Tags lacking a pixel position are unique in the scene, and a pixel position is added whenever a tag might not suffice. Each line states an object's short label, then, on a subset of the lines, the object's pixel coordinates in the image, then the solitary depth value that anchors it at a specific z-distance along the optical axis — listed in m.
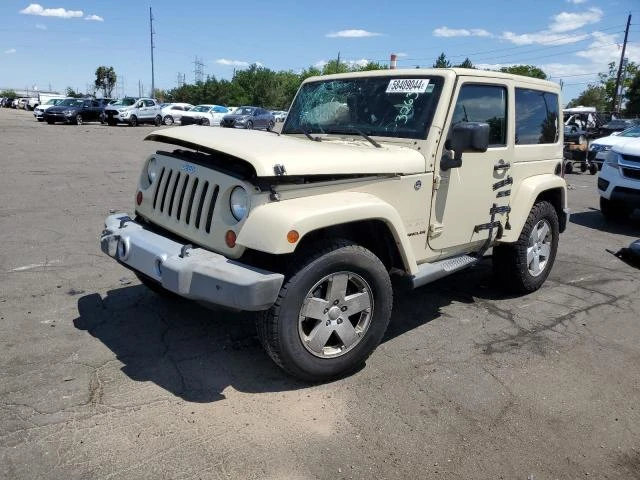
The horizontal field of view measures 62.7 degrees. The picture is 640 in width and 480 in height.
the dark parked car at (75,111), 29.59
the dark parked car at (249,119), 32.31
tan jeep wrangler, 2.93
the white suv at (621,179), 8.13
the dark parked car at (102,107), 31.41
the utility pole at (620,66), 44.76
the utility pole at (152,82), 63.64
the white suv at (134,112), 31.45
